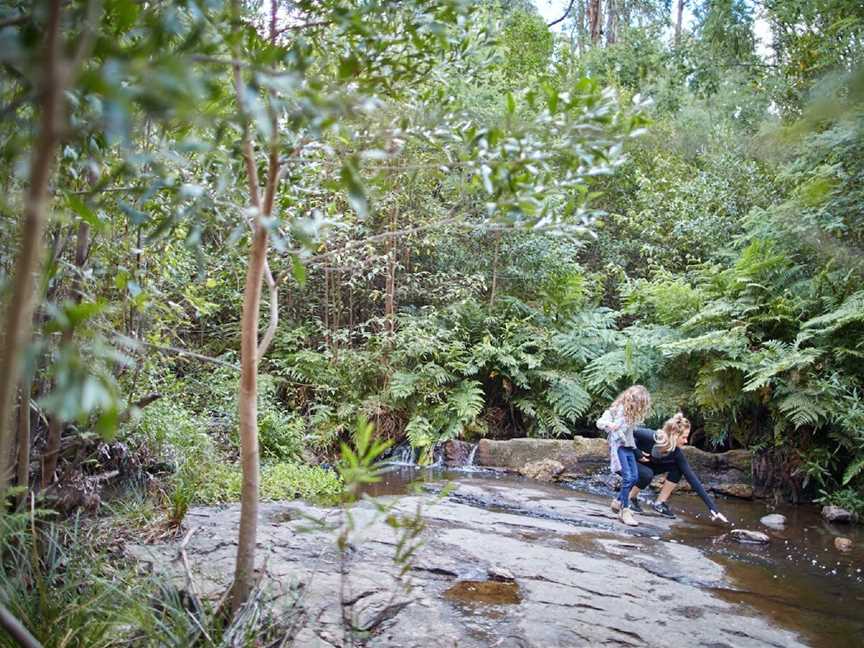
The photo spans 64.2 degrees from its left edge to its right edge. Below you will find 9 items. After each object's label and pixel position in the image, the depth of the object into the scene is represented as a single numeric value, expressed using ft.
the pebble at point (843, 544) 21.01
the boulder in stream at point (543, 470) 31.91
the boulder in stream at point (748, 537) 21.44
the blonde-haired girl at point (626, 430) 23.16
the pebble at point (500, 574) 14.46
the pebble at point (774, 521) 23.71
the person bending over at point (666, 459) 23.65
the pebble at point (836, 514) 24.66
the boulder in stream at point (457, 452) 34.61
